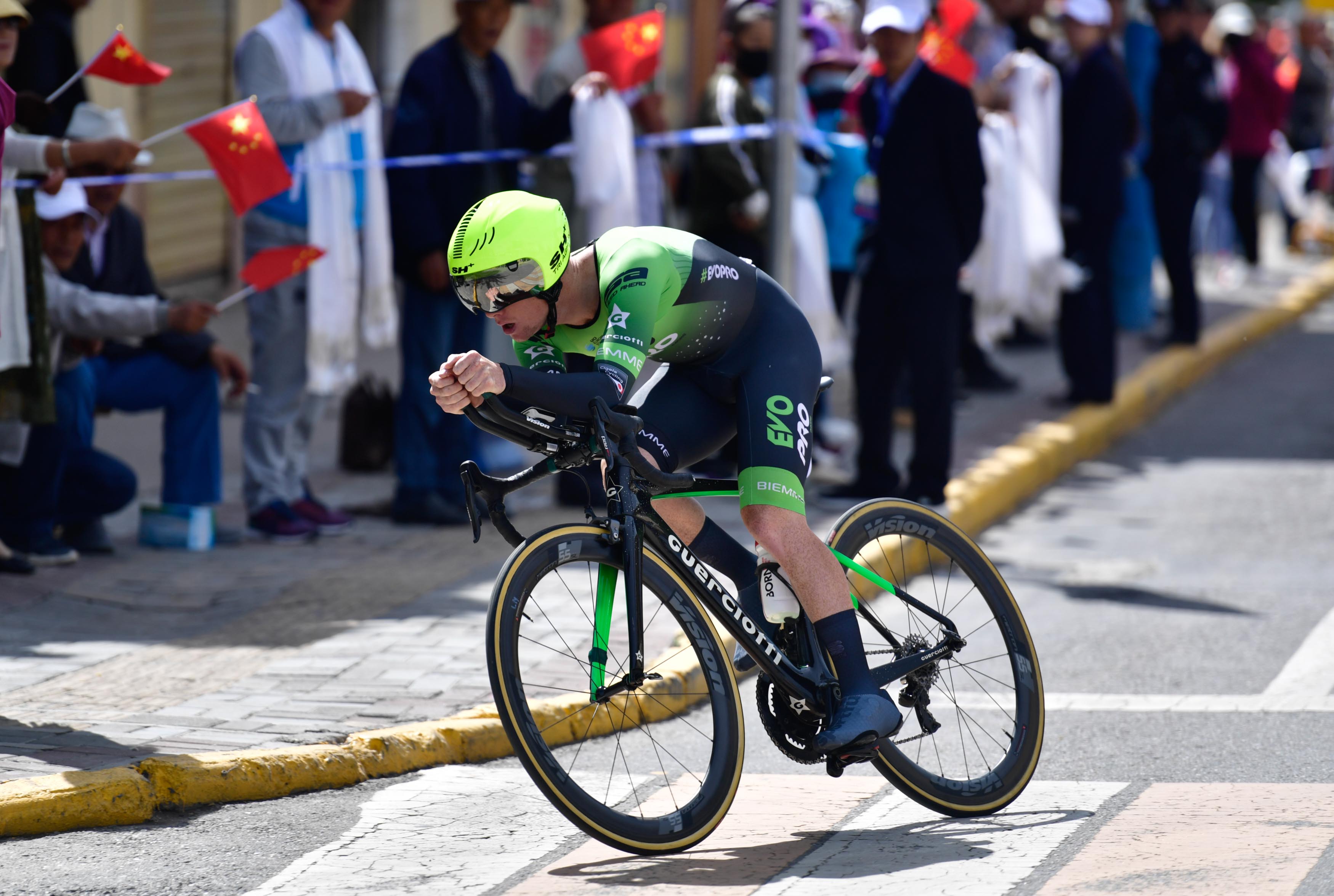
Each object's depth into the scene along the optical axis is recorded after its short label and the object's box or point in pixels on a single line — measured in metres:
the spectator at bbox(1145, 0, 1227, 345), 26.11
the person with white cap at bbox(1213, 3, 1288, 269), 34.50
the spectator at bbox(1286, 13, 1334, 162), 42.19
